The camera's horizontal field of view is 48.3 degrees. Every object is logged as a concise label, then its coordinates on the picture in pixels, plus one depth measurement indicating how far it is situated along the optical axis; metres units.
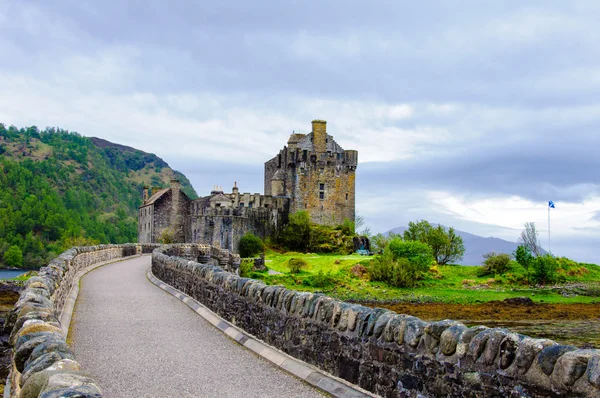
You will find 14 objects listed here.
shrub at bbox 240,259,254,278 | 47.28
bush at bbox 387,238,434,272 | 52.94
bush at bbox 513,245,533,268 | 56.72
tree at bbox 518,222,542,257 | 79.25
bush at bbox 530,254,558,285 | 54.66
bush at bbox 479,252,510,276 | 56.31
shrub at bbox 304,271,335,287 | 47.72
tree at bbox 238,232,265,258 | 61.44
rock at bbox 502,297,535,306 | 43.03
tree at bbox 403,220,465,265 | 62.25
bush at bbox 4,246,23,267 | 112.94
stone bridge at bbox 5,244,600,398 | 5.33
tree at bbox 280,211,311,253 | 64.56
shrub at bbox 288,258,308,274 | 50.84
